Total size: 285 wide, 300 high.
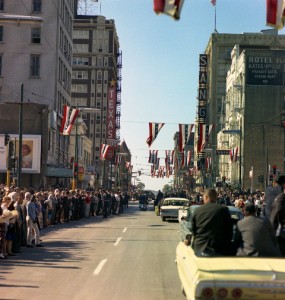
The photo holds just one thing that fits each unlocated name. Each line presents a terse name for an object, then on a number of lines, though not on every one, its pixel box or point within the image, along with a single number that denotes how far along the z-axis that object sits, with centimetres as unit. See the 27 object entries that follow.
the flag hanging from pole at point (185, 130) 4775
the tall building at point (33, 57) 6156
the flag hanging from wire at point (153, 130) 4362
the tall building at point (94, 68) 13338
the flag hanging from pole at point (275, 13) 1399
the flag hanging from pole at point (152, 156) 7943
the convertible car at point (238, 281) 729
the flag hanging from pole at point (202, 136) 4794
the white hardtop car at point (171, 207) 3556
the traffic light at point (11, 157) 2902
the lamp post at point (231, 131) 6756
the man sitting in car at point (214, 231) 858
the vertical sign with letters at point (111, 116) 9900
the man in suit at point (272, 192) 1027
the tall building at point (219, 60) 9481
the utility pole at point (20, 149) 3198
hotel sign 7181
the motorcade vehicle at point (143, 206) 5759
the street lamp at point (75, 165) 4688
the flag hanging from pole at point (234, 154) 6134
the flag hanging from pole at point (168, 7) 1099
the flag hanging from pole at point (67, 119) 4675
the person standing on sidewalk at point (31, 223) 1944
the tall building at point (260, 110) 7169
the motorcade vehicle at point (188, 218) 1678
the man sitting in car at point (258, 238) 834
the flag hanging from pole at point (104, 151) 6139
